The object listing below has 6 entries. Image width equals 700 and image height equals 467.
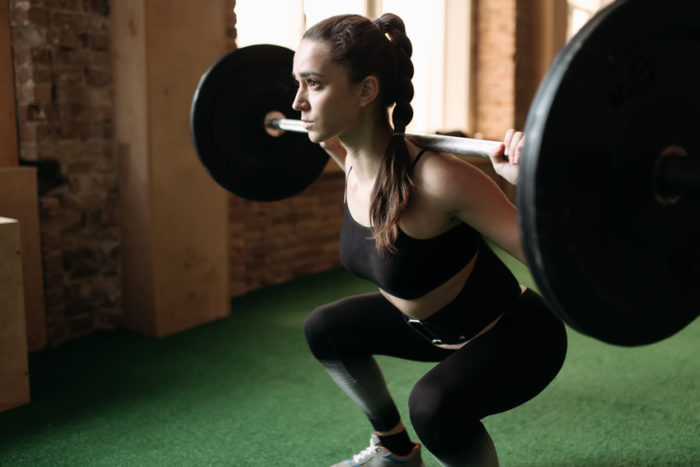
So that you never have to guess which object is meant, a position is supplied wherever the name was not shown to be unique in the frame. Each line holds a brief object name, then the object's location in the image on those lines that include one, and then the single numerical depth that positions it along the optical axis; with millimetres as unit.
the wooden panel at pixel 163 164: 2912
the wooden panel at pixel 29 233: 2670
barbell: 991
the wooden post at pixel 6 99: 2709
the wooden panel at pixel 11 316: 2232
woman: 1390
